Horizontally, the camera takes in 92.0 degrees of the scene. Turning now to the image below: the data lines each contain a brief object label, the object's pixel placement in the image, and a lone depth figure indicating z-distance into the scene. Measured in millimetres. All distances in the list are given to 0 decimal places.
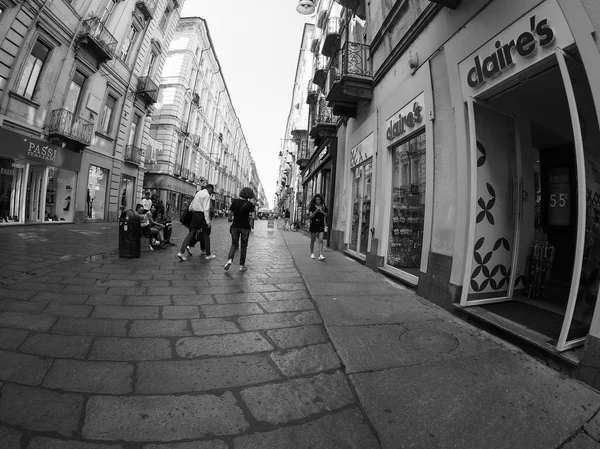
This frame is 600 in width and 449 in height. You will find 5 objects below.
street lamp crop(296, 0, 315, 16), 9295
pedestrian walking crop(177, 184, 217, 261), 6625
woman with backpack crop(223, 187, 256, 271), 5840
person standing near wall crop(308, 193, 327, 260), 7391
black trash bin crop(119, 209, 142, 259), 6371
